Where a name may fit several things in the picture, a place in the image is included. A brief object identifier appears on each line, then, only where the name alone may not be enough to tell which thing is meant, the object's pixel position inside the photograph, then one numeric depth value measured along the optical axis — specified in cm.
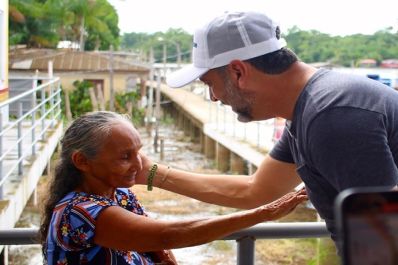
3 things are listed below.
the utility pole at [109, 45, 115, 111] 1401
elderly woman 111
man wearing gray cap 92
